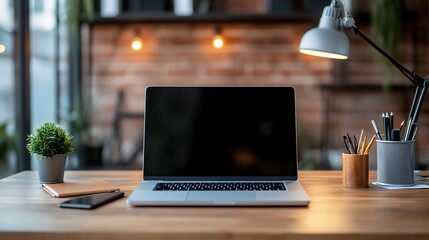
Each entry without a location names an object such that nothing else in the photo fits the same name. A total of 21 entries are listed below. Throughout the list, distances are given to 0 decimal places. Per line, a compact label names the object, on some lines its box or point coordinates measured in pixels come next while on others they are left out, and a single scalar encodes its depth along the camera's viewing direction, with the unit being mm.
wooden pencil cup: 1214
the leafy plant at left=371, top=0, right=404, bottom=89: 3438
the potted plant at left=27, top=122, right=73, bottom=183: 1258
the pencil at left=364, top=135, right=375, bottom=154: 1244
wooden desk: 841
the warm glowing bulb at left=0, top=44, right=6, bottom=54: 2275
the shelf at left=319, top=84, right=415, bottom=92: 3711
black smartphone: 1002
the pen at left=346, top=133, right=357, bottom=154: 1225
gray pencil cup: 1223
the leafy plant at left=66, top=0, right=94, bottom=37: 3479
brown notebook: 1134
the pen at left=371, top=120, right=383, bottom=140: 1248
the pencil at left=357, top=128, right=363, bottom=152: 1244
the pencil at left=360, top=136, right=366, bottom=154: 1235
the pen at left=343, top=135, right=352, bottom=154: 1246
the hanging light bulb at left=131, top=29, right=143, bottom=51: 3875
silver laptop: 1253
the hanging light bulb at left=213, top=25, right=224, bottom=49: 3846
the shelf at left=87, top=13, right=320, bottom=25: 3688
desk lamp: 1275
